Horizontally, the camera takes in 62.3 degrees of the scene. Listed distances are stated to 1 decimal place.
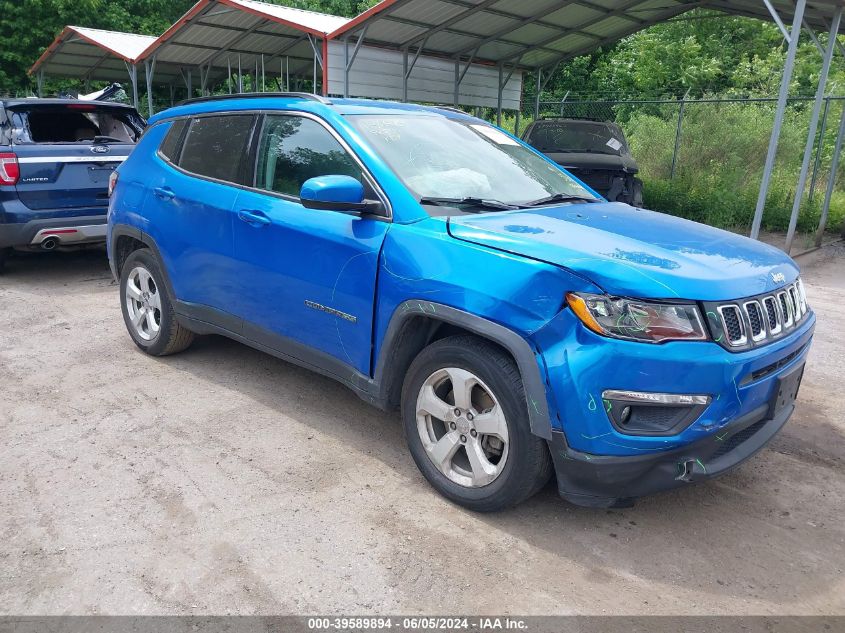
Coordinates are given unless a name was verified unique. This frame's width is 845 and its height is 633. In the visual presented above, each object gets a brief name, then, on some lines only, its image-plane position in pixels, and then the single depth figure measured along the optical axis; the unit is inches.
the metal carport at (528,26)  391.2
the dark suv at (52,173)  275.3
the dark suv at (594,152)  412.8
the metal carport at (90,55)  666.8
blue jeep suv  106.2
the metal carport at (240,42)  518.3
